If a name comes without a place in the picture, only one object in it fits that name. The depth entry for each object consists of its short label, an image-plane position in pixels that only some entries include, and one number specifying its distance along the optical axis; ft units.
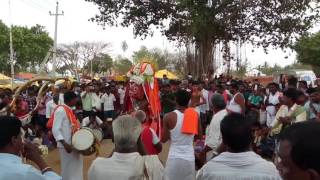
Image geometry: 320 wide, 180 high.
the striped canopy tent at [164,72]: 68.53
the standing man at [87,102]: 39.17
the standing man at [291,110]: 15.42
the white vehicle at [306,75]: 63.70
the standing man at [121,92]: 42.51
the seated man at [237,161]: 8.26
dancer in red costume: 16.62
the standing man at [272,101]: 28.09
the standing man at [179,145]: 14.53
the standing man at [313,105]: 21.87
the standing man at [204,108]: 36.93
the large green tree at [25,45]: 122.02
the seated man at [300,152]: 4.16
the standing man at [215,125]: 16.00
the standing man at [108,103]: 41.39
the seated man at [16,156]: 7.29
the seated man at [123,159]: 9.46
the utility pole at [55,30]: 89.28
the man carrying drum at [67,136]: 16.11
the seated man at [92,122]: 28.79
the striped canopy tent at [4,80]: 86.37
